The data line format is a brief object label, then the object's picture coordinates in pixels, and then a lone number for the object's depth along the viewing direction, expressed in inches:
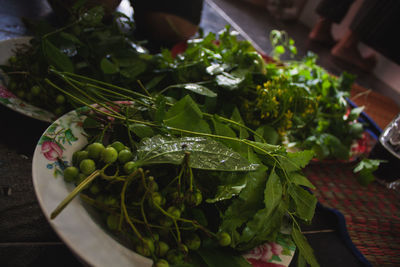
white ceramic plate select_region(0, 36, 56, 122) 17.7
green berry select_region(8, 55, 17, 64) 21.0
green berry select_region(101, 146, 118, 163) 11.9
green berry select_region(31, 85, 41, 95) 19.2
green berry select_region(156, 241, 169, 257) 11.5
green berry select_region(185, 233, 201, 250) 12.2
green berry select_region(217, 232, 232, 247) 12.0
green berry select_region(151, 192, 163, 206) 11.1
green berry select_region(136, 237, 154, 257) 10.9
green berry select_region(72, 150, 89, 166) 12.8
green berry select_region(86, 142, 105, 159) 12.4
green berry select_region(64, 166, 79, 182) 12.0
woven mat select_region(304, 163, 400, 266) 20.4
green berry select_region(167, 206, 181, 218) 11.4
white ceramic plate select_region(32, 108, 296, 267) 10.1
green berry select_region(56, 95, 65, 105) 19.0
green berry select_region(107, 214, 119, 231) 11.2
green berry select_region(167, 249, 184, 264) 11.5
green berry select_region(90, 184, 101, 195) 12.0
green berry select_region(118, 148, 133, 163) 12.4
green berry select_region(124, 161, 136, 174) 11.6
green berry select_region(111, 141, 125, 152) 12.8
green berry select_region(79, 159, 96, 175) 11.9
